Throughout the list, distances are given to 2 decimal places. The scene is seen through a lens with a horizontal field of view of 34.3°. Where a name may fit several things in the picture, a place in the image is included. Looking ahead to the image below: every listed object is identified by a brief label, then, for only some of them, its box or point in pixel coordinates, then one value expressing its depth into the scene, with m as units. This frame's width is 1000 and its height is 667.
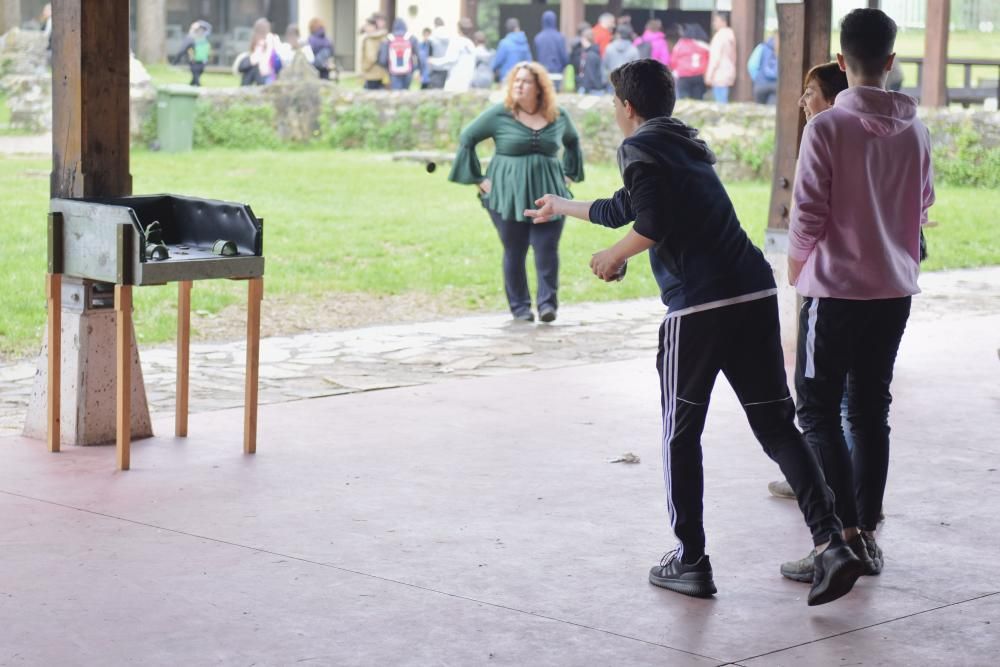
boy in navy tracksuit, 4.84
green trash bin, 25.03
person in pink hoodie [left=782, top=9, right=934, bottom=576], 4.96
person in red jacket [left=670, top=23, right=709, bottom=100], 27.69
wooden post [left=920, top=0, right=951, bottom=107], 24.62
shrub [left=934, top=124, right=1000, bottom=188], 21.86
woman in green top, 11.03
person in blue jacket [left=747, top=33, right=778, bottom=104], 26.55
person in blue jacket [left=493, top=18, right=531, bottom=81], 28.62
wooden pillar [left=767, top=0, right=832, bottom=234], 9.88
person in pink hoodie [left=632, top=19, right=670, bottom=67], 29.17
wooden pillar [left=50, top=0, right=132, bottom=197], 7.05
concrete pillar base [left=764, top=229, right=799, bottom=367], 10.07
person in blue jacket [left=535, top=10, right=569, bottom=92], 29.39
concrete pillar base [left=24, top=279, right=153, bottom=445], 7.16
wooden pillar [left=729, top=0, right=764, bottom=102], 28.25
